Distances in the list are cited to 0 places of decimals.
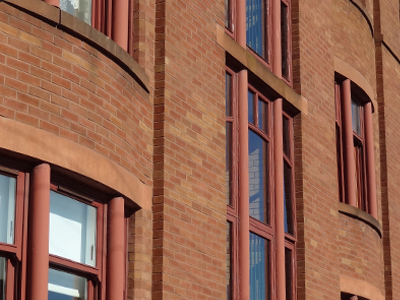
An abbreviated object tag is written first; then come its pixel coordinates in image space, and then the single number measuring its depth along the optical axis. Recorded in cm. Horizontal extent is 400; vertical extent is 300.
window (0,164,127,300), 738
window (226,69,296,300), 1061
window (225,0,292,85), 1150
